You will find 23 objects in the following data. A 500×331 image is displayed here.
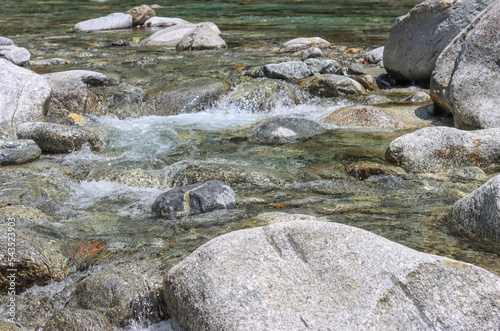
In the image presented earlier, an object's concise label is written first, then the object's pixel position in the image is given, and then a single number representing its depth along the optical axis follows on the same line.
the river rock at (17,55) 11.92
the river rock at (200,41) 13.54
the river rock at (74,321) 3.10
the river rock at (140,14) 18.92
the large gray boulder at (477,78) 6.90
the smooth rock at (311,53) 12.19
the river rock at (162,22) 18.20
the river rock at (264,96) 9.42
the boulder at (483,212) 3.87
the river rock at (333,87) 9.75
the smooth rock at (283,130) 7.48
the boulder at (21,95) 7.91
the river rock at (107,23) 17.22
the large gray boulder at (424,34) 8.86
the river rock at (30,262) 3.70
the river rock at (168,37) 14.52
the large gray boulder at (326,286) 2.68
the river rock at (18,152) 6.54
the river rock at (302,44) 13.27
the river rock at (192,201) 5.00
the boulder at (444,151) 5.97
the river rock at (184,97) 9.23
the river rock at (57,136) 7.04
